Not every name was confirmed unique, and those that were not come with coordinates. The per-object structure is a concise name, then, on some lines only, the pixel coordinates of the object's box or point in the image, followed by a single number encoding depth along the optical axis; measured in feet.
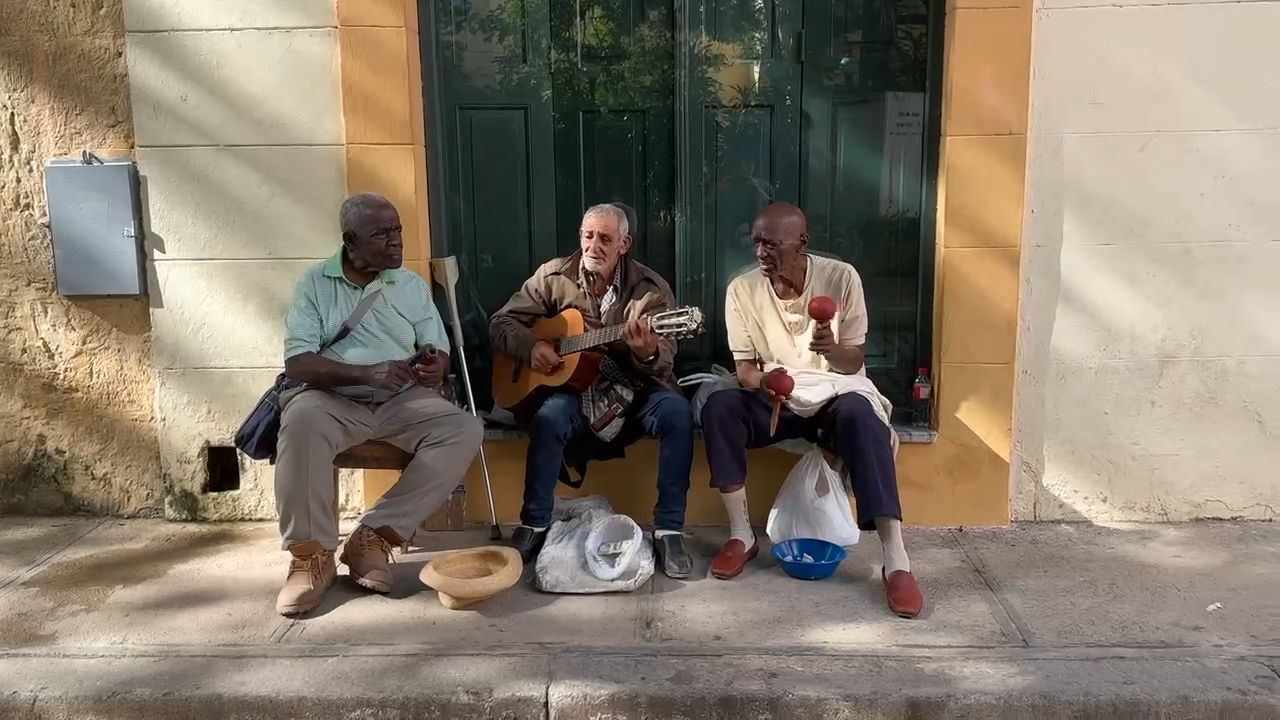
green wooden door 13.71
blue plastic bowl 11.93
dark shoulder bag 11.82
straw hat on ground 10.94
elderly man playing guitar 12.35
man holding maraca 11.55
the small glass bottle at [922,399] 13.73
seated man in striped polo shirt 11.25
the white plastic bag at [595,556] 11.62
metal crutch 13.30
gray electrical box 13.43
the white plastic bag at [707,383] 12.91
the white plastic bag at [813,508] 11.99
